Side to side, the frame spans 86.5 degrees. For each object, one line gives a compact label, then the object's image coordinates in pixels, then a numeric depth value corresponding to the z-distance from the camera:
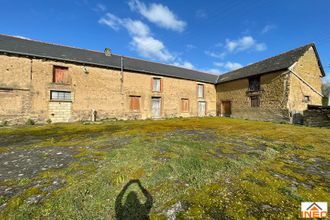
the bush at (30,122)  13.26
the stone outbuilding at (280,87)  15.71
